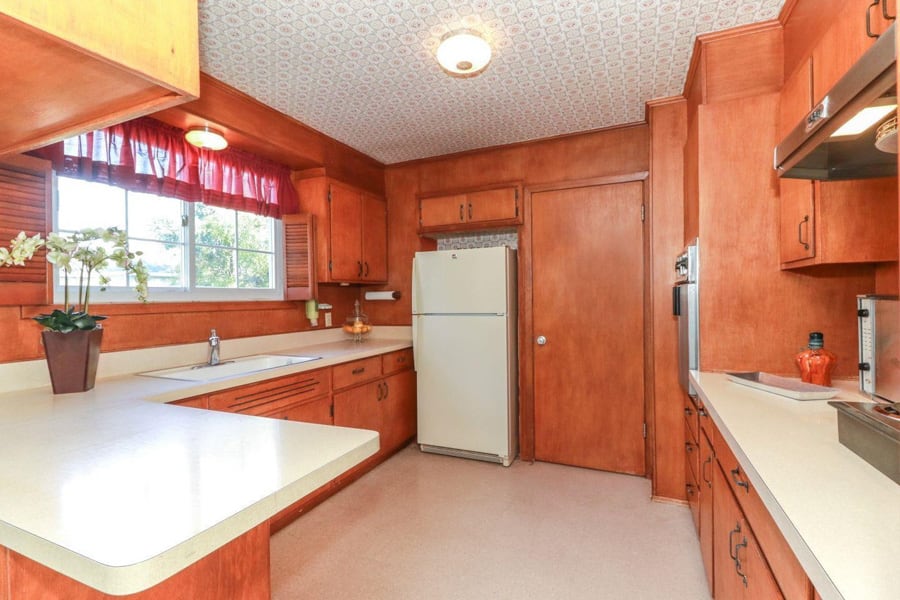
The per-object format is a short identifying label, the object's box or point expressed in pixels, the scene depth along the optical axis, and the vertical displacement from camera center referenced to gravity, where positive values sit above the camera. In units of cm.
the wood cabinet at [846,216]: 143 +27
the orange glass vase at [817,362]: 165 -26
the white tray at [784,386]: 150 -34
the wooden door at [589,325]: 291 -20
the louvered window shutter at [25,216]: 165 +34
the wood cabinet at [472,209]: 321 +69
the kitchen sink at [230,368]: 217 -37
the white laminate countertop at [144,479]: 59 -33
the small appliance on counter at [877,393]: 92 -29
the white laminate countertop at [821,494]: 62 -39
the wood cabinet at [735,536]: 86 -63
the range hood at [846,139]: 77 +40
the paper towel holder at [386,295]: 367 +4
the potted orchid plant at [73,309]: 155 -2
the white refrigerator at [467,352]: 305 -39
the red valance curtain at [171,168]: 192 +71
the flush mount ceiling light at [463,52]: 185 +108
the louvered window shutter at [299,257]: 297 +30
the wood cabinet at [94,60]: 70 +43
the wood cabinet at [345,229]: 303 +53
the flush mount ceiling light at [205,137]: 229 +88
